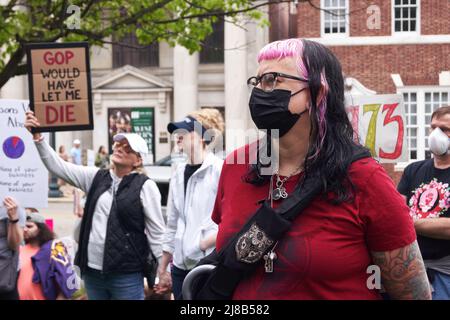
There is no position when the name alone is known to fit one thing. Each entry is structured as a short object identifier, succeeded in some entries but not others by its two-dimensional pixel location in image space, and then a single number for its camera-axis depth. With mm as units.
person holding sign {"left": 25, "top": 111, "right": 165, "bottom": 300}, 5555
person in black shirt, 4836
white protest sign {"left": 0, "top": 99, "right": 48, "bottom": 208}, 6168
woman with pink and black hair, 2361
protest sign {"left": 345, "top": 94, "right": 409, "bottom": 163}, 6457
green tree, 7746
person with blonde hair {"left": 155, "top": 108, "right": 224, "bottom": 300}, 5234
